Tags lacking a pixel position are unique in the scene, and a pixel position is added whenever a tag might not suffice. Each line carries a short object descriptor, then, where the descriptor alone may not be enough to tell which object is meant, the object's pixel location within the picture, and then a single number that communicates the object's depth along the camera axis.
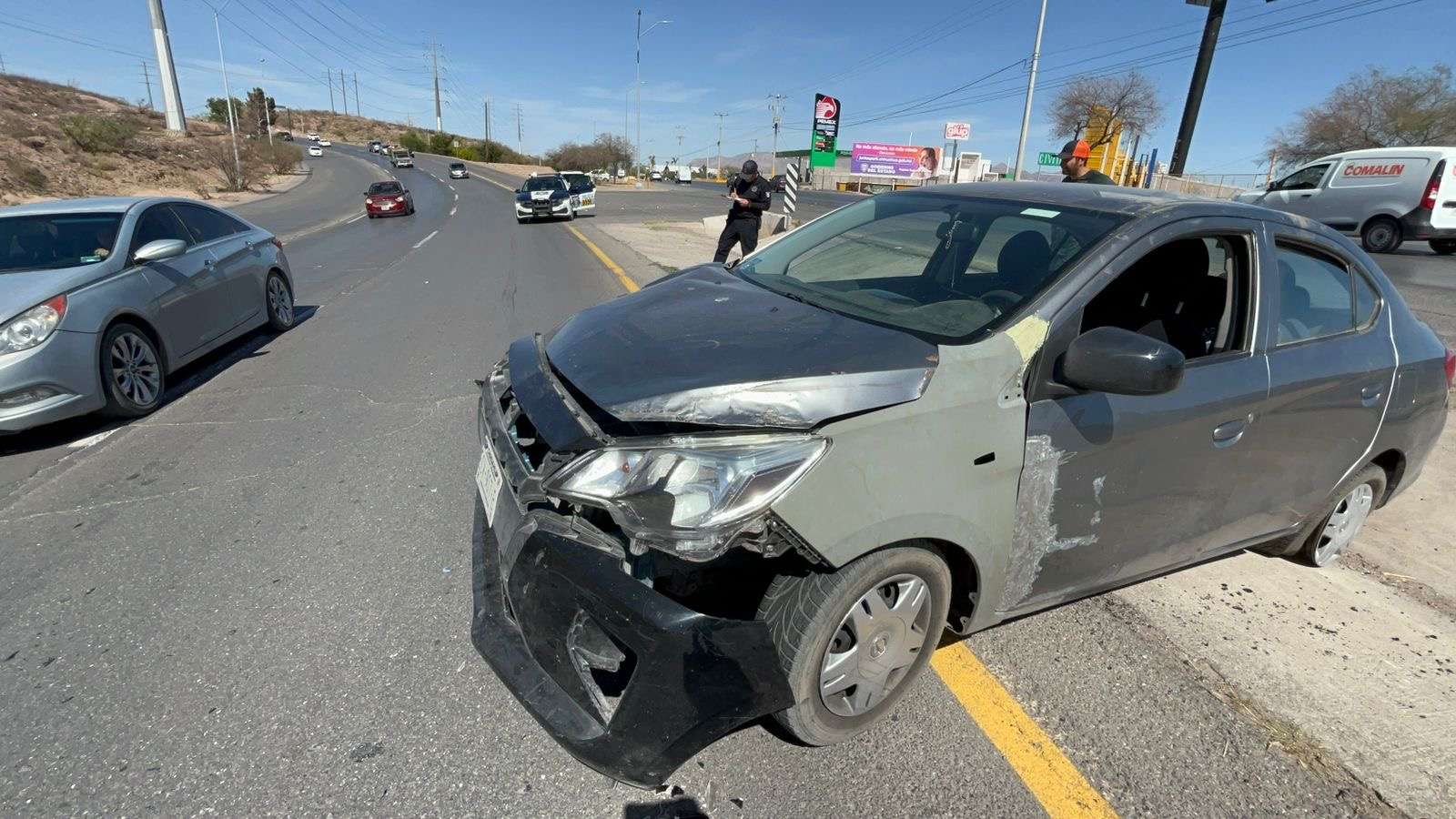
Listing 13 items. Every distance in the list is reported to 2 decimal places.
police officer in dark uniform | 10.64
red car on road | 27.27
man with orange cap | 6.29
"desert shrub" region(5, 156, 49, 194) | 29.48
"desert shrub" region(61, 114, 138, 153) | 38.09
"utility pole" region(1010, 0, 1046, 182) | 28.39
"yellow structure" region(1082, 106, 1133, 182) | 30.25
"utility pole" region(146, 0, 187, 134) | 51.85
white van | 15.56
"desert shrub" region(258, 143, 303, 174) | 59.06
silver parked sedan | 4.41
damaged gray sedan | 1.91
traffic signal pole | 23.56
